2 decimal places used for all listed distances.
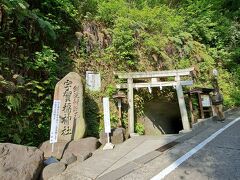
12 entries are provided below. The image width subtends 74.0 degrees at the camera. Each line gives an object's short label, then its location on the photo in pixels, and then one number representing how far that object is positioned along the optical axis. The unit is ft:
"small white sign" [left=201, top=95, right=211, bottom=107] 27.29
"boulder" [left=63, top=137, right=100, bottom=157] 15.22
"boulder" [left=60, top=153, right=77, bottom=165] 13.23
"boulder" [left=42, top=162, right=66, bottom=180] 11.62
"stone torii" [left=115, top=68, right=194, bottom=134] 22.24
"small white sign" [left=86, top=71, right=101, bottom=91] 21.78
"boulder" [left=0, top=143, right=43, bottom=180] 10.19
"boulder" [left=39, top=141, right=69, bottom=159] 14.53
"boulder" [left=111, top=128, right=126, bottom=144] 17.81
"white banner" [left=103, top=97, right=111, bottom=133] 16.87
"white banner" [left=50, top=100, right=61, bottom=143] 14.09
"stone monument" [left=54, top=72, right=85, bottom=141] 16.55
